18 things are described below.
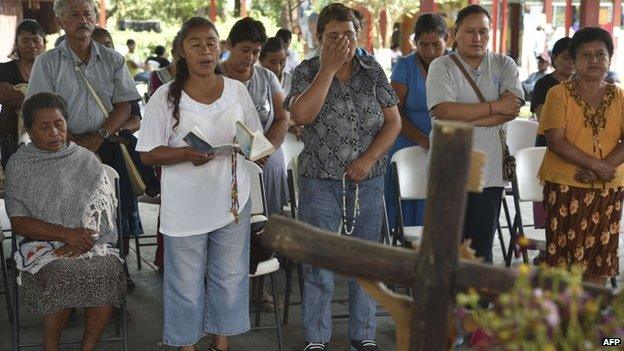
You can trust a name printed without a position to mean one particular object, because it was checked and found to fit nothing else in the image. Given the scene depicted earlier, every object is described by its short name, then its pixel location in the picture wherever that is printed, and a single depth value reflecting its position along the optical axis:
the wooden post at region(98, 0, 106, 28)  19.16
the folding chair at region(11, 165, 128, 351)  4.46
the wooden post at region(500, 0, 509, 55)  24.72
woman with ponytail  4.26
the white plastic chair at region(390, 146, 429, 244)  5.36
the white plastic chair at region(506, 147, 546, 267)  5.56
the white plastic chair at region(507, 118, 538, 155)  7.02
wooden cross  1.92
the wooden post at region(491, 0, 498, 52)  21.95
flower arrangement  1.76
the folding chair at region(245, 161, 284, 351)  5.21
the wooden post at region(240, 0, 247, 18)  19.16
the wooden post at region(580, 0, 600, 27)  10.32
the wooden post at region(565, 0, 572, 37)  18.97
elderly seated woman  4.32
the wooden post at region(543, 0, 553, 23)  24.84
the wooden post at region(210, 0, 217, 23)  22.50
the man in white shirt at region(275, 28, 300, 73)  8.84
